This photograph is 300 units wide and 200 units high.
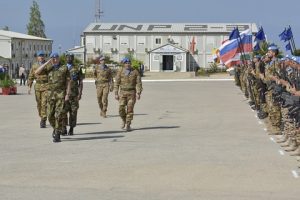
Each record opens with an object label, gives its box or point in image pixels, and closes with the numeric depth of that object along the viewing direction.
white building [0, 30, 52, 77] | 109.12
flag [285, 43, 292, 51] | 21.48
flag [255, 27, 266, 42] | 28.77
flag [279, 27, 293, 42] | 21.14
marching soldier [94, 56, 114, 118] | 21.48
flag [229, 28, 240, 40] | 28.42
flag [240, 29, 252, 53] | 31.45
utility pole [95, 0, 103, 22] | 124.44
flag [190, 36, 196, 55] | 103.94
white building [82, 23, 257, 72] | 104.50
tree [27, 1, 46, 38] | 142.75
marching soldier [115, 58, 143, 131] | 17.05
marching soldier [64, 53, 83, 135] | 16.02
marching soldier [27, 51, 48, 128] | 17.36
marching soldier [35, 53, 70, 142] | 14.81
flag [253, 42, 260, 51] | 30.57
